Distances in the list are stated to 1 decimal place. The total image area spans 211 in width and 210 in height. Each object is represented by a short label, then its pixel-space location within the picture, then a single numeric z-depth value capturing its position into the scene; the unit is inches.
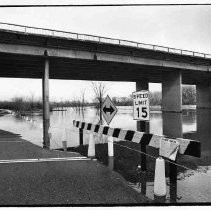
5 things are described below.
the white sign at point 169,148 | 196.5
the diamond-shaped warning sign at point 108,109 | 319.3
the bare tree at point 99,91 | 2583.7
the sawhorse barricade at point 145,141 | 187.9
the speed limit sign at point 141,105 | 239.3
